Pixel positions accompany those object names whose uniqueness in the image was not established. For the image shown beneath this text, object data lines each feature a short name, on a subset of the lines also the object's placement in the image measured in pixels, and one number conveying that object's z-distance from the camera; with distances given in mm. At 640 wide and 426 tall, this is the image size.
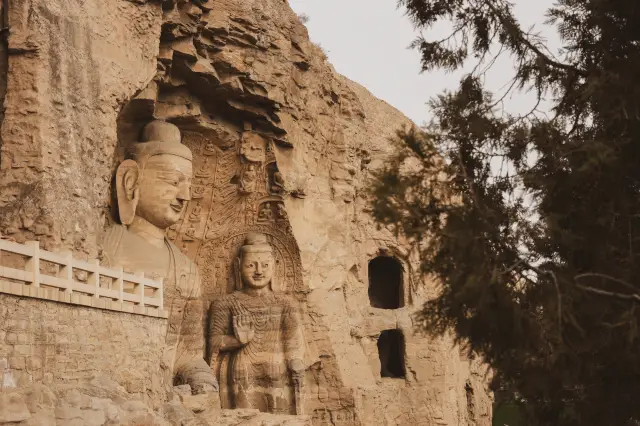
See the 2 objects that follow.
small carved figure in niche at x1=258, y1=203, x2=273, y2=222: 18219
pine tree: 7832
